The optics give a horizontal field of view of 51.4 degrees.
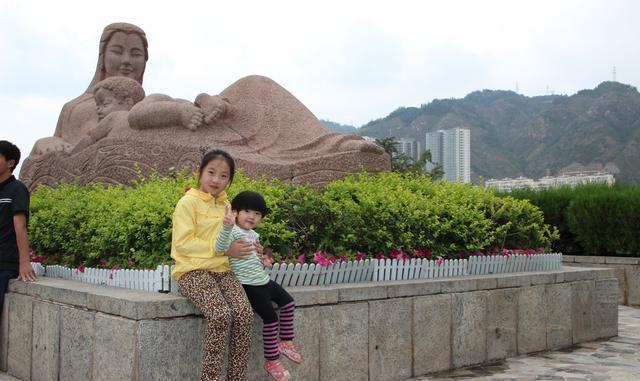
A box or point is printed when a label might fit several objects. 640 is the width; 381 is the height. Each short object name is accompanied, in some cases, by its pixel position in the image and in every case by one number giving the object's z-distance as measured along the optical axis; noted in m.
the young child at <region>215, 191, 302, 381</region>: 3.49
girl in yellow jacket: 3.29
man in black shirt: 4.59
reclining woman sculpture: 6.71
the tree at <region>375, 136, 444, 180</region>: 25.33
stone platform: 3.44
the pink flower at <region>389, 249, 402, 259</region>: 4.97
